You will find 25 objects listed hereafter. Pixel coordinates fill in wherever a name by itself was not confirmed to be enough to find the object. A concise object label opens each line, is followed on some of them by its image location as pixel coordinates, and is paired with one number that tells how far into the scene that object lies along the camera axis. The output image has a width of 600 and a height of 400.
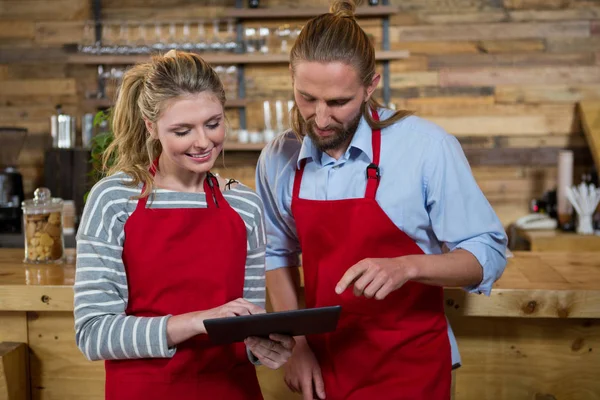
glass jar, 2.26
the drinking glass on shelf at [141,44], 4.48
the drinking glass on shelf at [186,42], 4.43
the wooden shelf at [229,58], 4.49
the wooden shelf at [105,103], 4.57
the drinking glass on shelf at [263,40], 4.57
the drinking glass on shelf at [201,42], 4.47
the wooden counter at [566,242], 4.02
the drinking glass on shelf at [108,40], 4.52
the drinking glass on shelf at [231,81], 4.59
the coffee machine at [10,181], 4.00
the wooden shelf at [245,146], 4.52
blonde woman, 1.43
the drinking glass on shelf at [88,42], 4.53
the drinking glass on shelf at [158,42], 4.44
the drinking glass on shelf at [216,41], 4.50
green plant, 2.27
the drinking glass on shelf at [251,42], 4.60
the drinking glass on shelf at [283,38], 4.49
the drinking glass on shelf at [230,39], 4.53
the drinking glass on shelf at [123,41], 4.50
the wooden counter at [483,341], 1.98
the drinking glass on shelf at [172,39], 4.42
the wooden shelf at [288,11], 4.49
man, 1.61
